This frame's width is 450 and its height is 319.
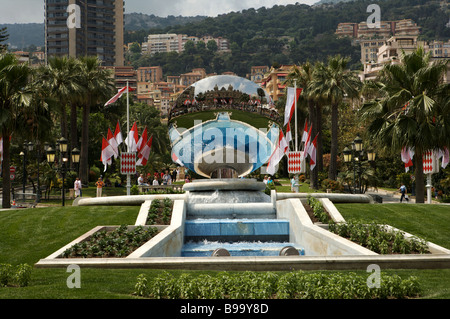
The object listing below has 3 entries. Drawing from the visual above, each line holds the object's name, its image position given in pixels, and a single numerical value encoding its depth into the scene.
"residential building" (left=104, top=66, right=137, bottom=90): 188.12
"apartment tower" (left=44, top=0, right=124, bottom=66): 171.50
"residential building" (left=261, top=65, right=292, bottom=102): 159.14
